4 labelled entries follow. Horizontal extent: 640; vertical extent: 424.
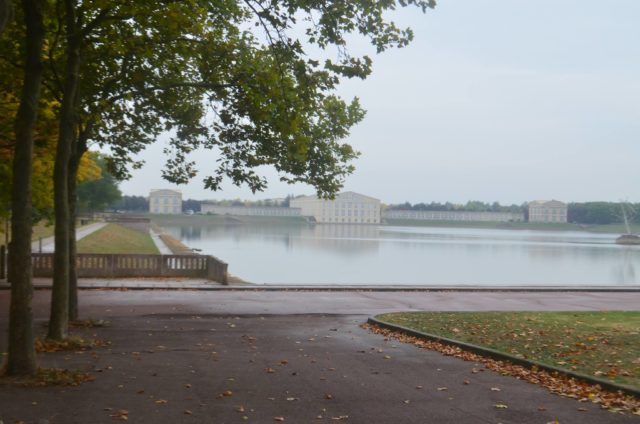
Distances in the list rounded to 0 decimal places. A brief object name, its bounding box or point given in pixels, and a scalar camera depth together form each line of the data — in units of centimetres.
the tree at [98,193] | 8919
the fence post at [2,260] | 2436
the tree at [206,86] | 1148
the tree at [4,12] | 673
